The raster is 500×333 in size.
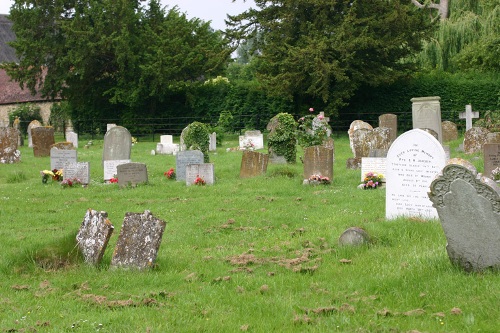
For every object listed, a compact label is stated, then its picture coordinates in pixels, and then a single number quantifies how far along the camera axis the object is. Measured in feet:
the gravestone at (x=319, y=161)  51.49
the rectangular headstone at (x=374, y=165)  50.26
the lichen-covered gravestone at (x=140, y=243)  26.78
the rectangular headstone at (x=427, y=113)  69.82
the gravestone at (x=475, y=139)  67.87
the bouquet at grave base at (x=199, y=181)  53.93
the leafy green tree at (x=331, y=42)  105.70
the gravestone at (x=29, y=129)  104.84
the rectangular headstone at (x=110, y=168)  58.70
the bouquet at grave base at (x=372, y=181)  47.75
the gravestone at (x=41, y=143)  87.66
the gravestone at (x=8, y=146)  78.28
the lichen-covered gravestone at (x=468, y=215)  22.88
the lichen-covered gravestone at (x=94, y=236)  27.50
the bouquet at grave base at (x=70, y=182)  55.47
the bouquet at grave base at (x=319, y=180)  51.07
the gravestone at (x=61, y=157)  63.72
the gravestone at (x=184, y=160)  58.54
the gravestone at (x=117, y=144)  67.67
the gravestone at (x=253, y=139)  89.23
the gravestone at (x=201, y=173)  54.60
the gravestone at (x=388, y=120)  87.66
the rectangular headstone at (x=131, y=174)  54.19
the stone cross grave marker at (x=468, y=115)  83.46
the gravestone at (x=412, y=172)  33.01
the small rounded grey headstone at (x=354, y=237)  28.81
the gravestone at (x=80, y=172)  56.34
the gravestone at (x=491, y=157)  46.20
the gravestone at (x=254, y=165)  58.34
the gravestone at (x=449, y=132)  86.28
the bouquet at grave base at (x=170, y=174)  59.32
